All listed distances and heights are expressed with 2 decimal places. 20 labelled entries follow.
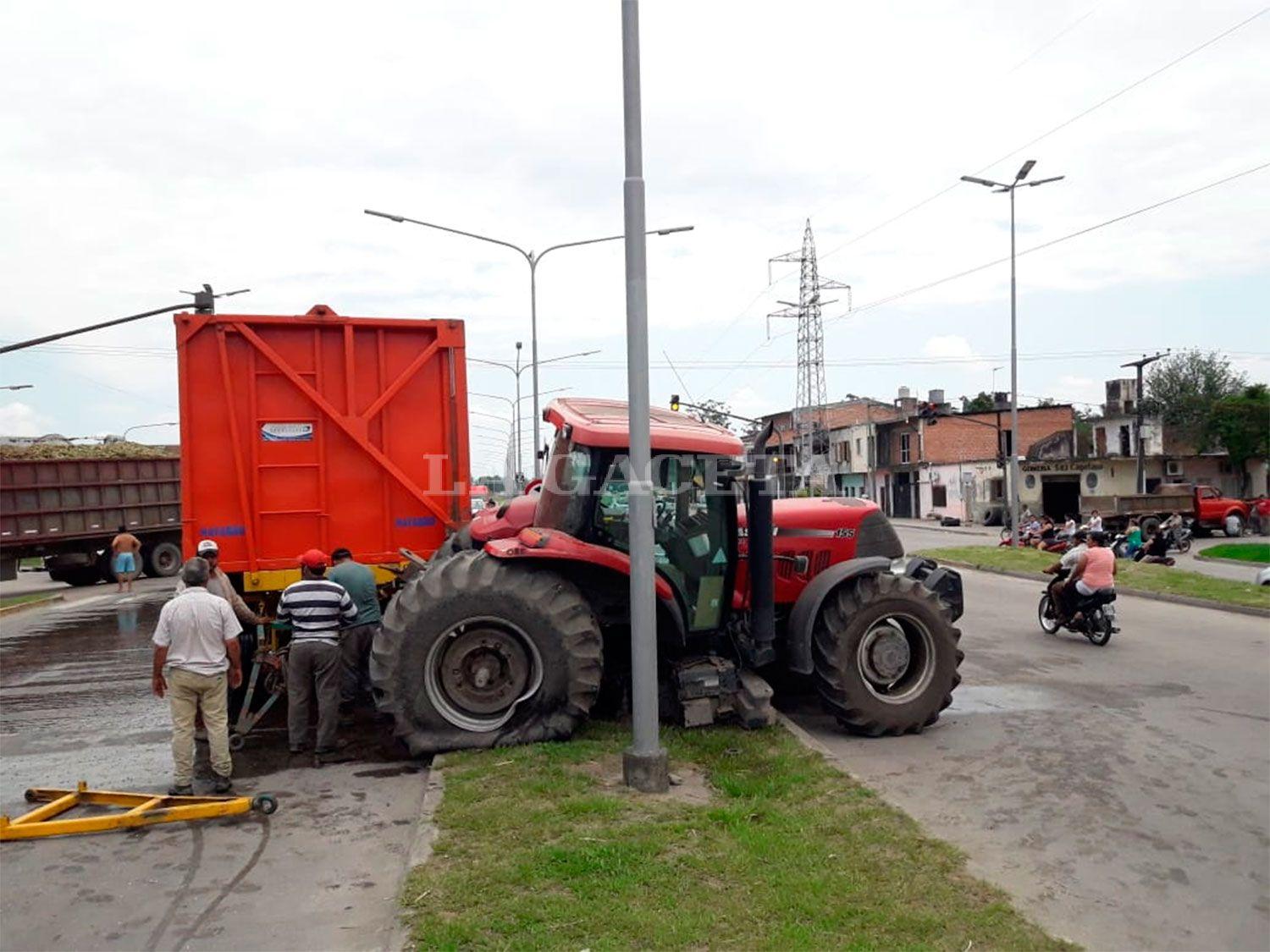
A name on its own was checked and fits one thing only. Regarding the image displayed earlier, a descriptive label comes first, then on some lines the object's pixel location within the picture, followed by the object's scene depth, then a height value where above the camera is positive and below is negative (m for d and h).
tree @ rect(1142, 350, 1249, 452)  55.22 +5.13
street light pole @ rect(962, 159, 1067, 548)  26.67 +2.90
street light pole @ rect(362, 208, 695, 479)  24.52 +5.80
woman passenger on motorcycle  12.68 -1.25
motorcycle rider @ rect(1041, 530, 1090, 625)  13.20 -1.33
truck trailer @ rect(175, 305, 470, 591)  8.66 +0.55
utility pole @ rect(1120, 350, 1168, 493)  43.67 +0.74
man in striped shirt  7.41 -1.06
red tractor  7.20 -0.97
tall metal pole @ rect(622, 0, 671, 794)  6.27 -0.02
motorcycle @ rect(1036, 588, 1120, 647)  12.66 -1.81
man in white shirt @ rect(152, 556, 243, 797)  6.62 -1.12
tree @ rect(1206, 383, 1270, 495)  45.59 +2.10
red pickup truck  34.22 -1.25
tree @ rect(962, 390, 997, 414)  81.77 +6.48
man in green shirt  8.03 -1.00
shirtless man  22.94 -1.26
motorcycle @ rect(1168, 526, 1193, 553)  29.77 -1.95
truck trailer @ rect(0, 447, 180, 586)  23.08 -0.19
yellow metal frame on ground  5.85 -1.87
